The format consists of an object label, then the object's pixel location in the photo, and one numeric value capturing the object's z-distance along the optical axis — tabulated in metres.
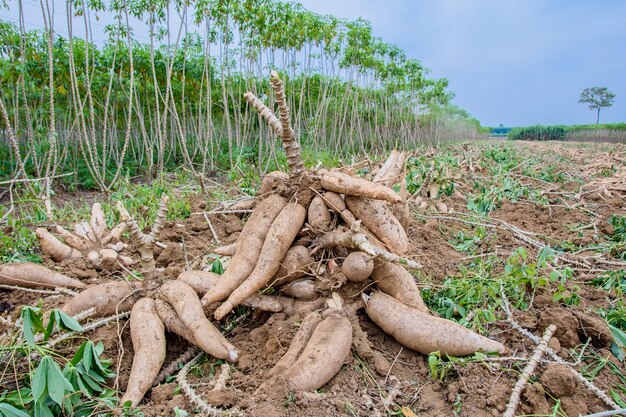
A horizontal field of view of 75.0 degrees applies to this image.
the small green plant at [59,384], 1.31
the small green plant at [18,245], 2.85
